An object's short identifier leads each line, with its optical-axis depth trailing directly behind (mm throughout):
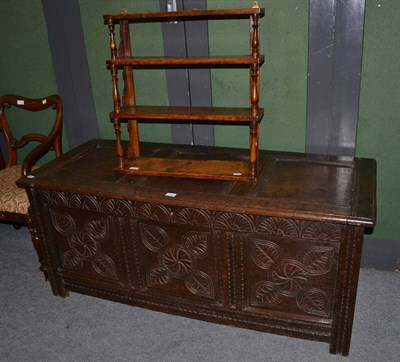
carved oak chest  2047
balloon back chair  2809
